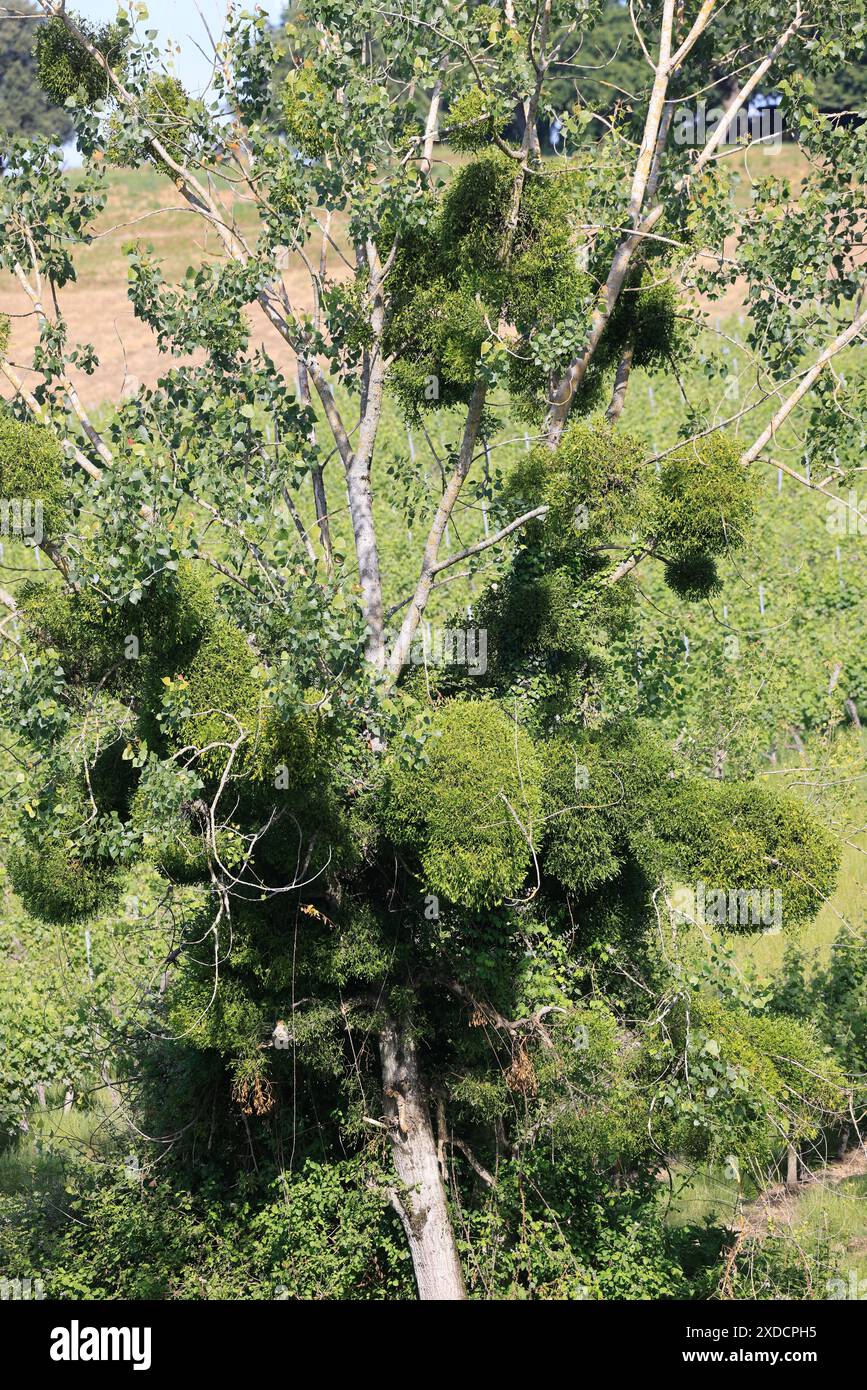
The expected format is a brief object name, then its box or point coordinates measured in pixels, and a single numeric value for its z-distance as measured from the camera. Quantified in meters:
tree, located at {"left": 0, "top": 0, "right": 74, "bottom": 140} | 61.99
